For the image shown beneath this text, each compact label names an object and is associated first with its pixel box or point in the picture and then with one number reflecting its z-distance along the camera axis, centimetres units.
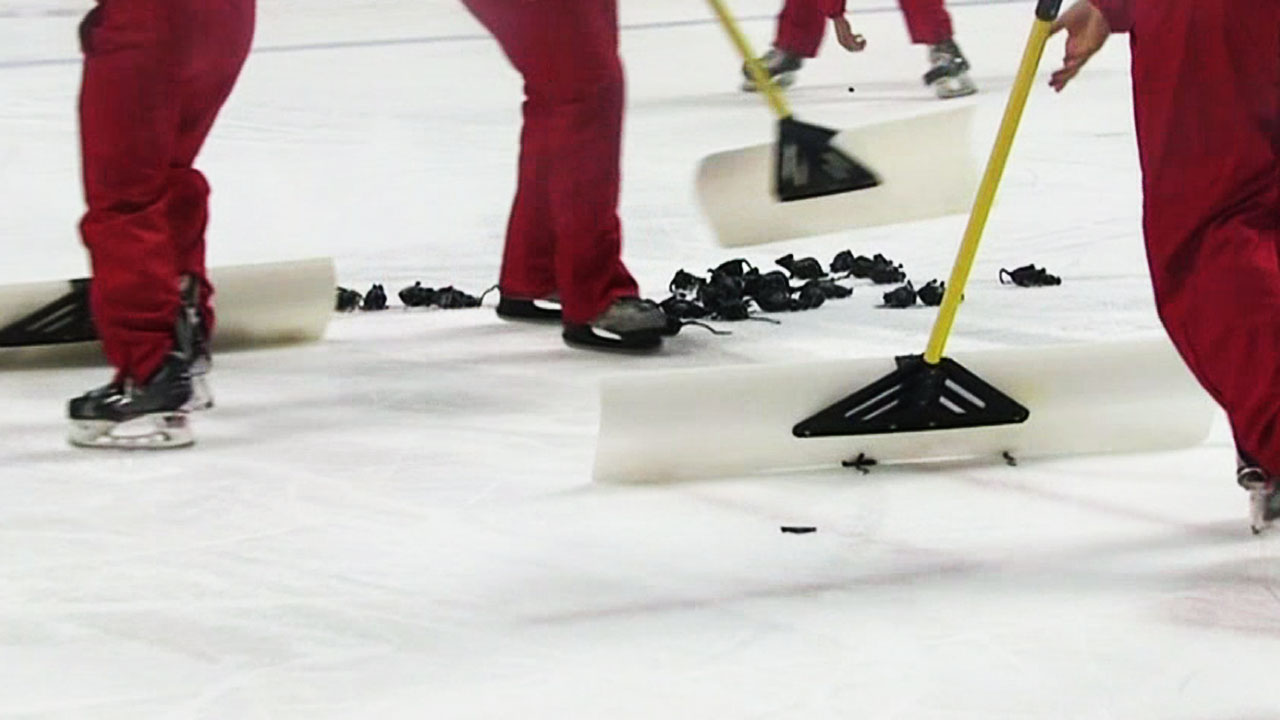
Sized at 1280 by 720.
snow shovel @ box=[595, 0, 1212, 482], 548
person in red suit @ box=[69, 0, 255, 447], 588
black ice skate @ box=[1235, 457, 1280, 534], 480
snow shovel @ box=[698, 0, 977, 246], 658
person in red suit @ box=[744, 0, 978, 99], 1177
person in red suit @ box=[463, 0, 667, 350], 686
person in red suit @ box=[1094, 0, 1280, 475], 458
